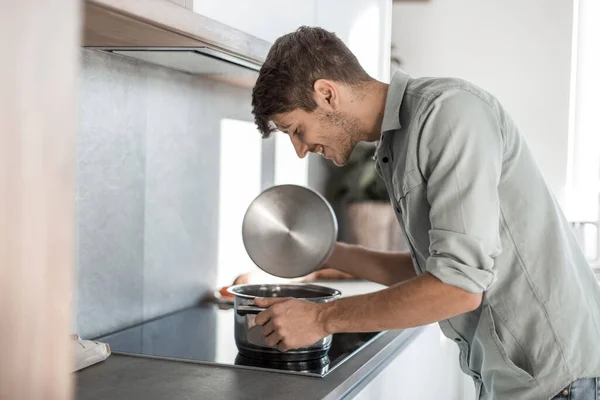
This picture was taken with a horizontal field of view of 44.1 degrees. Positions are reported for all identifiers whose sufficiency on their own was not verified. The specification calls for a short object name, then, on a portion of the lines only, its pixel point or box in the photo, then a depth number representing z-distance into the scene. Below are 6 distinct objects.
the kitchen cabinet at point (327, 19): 1.48
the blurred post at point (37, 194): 0.43
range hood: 1.12
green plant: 2.98
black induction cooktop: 1.41
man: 1.15
